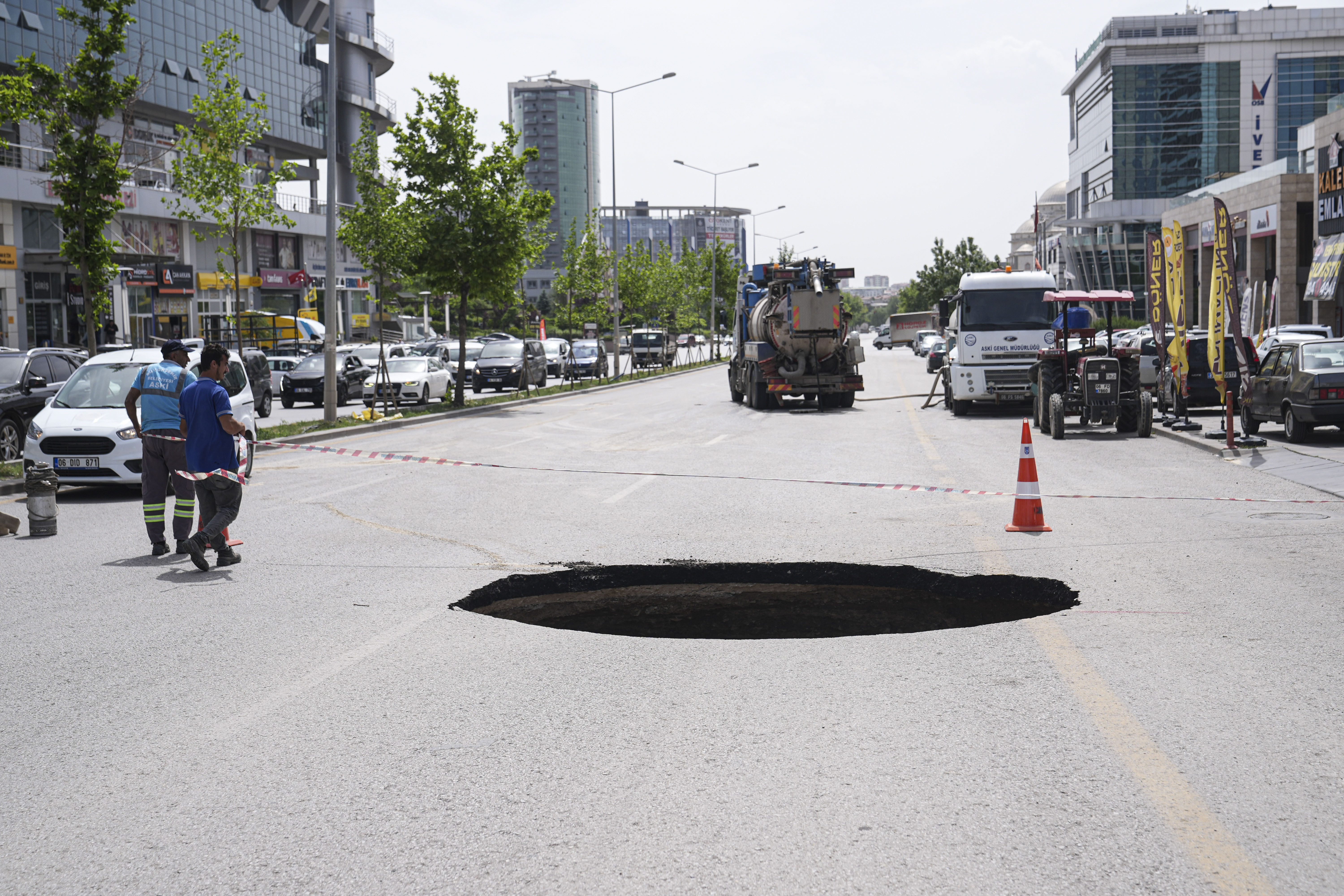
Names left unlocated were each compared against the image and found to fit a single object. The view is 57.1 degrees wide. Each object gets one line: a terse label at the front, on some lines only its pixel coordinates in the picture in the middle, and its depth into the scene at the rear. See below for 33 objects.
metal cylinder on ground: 10.92
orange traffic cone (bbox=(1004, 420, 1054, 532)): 10.48
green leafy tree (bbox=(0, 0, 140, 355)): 19.44
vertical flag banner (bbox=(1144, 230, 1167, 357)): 22.14
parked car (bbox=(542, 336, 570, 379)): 51.88
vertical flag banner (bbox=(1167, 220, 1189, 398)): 21.09
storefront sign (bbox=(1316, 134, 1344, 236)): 43.69
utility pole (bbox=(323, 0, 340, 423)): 23.14
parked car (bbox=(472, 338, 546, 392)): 41.78
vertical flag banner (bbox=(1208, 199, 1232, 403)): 18.36
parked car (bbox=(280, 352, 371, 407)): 34.44
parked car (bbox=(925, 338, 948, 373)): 49.41
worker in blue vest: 9.80
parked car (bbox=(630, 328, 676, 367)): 66.06
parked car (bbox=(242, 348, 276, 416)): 27.31
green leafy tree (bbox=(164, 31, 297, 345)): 29.22
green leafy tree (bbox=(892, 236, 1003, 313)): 117.25
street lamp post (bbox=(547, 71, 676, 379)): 48.97
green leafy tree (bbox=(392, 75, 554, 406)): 31.81
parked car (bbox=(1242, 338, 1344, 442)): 17.59
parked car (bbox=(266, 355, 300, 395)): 37.56
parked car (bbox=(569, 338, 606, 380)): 55.38
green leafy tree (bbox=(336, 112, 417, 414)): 31.84
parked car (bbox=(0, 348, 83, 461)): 16.77
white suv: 13.81
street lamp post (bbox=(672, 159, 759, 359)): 81.94
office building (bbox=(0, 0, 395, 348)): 45.41
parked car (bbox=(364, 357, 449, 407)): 32.16
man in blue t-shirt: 9.05
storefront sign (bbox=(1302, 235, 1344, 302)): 43.34
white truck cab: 25.75
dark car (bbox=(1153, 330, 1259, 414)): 22.30
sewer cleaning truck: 28.55
